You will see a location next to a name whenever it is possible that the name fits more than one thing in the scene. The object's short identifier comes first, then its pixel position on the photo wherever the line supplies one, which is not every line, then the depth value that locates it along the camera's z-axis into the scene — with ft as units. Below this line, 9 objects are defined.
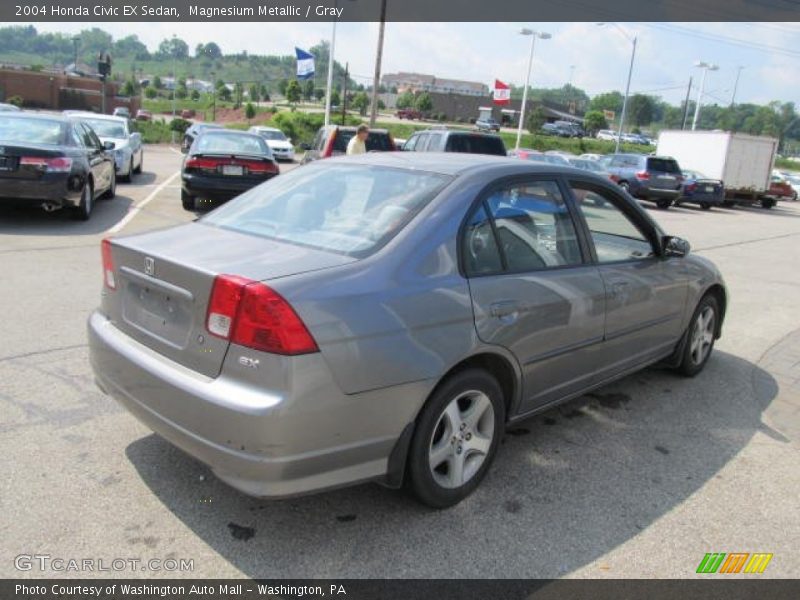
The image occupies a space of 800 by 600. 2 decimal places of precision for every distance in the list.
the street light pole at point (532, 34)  126.18
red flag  115.44
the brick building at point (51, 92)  256.73
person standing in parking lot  36.73
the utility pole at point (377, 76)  87.64
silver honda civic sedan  8.50
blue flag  97.89
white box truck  92.22
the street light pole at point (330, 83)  102.27
